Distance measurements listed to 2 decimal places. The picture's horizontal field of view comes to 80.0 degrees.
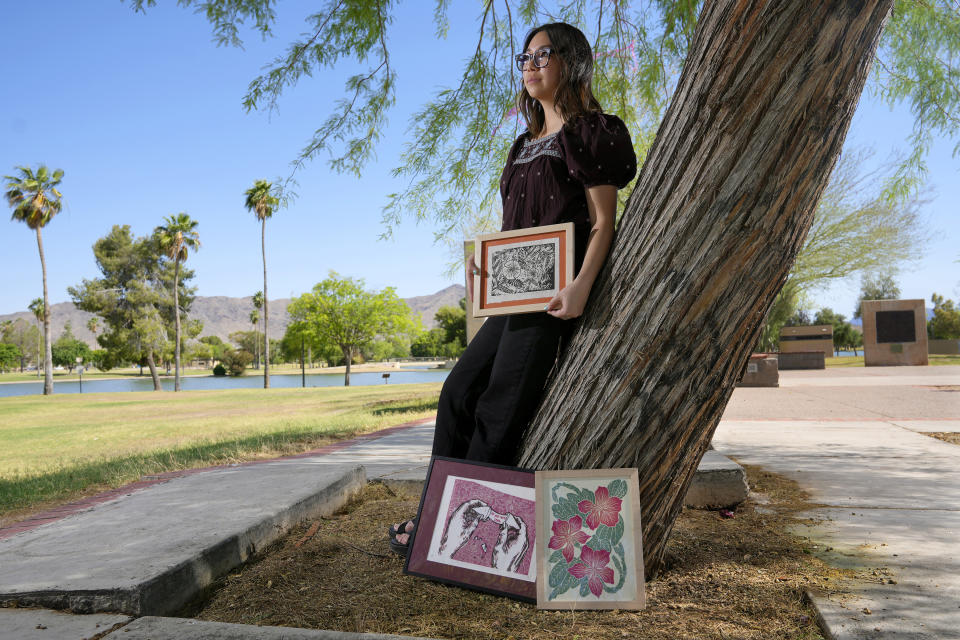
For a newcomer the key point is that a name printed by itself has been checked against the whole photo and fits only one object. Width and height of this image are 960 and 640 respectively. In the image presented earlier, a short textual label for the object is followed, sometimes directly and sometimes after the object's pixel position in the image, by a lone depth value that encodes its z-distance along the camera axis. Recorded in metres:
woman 1.98
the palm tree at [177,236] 43.97
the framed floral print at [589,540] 1.86
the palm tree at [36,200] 33.56
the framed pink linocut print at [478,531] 1.99
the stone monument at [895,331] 23.48
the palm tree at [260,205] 42.62
